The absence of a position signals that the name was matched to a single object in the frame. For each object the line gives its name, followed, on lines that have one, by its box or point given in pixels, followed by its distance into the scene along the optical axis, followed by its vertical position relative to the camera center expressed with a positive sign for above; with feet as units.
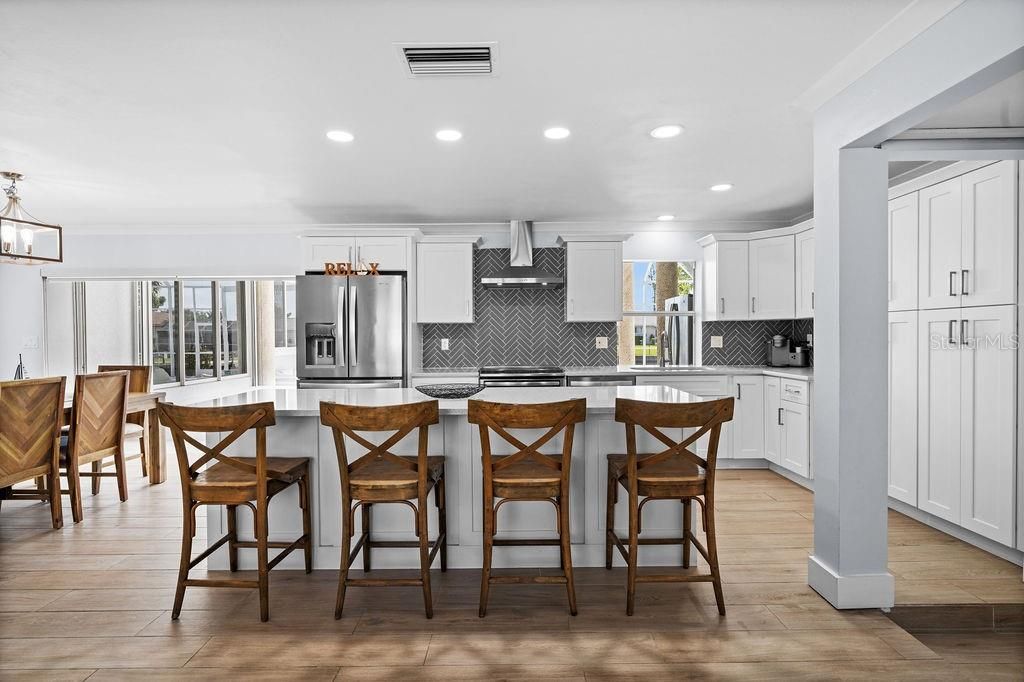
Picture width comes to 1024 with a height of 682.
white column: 8.06 -0.82
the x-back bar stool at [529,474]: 7.61 -1.95
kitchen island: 9.48 -3.09
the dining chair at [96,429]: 12.41 -2.27
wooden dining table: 14.80 -2.85
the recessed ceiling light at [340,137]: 10.26 +3.75
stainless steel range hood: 16.92 +1.96
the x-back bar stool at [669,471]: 7.72 -2.07
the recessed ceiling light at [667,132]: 10.10 +3.76
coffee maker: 17.54 -0.64
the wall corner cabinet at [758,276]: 16.19 +1.71
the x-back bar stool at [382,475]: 7.57 -2.08
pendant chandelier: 11.66 +2.26
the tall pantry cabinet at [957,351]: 9.63 -0.41
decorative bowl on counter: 10.07 -1.12
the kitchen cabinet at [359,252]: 17.01 +2.55
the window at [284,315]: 31.27 +1.08
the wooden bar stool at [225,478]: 7.69 -2.12
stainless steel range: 16.52 -1.40
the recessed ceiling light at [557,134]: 10.21 +3.76
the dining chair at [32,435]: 10.98 -2.08
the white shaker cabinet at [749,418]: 16.47 -2.65
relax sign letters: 16.26 +1.92
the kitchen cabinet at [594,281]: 17.52 +1.63
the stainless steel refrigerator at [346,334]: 16.29 -0.02
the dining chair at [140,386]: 15.53 -1.58
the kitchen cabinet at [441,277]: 17.39 +1.78
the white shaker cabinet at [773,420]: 15.69 -2.62
